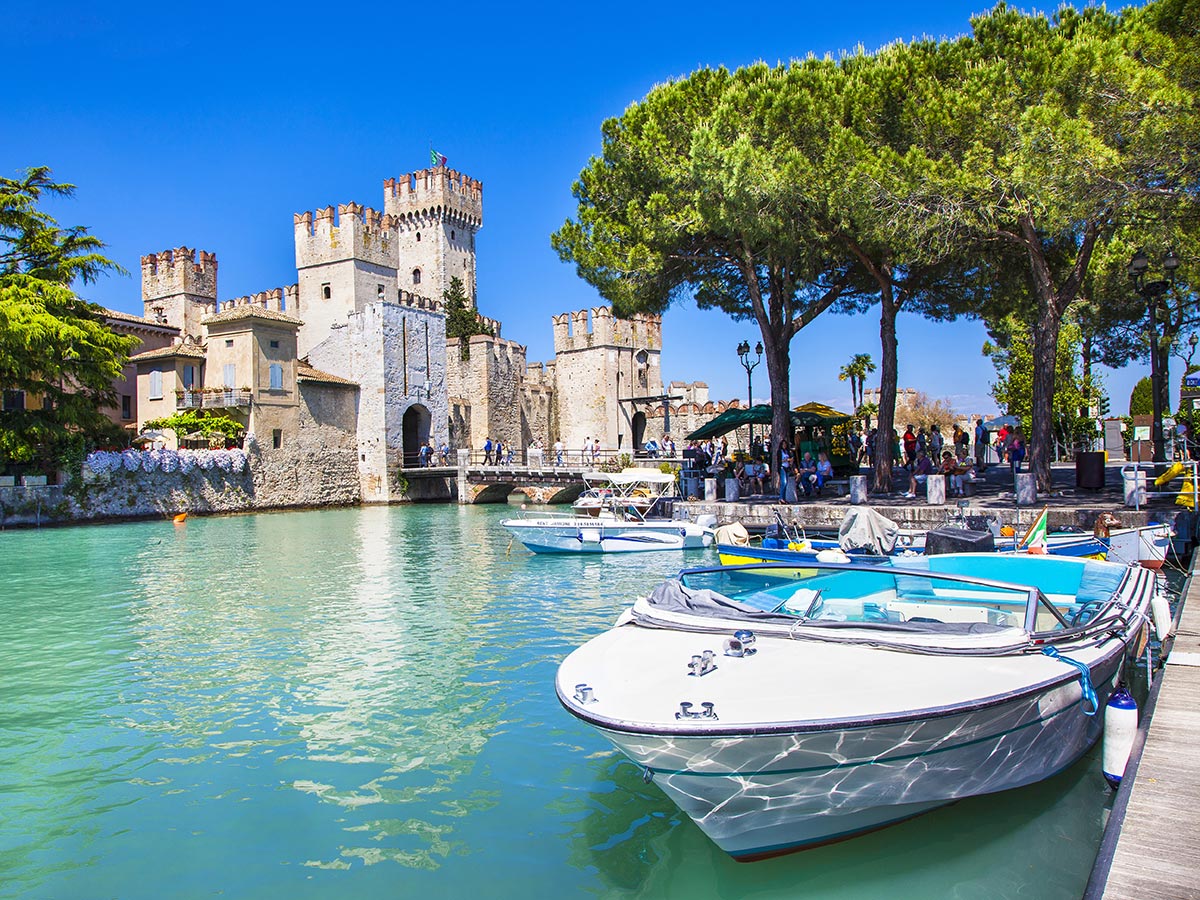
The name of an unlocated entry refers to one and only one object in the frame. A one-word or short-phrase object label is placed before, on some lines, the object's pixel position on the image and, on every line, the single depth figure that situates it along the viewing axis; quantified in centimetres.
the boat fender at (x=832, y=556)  1279
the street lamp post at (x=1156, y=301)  1570
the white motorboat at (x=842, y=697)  445
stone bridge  3834
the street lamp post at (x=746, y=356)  2642
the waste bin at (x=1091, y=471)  1797
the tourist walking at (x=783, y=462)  2197
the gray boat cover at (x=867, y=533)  1330
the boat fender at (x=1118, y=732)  538
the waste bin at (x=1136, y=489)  1502
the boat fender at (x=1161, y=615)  812
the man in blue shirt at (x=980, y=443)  2728
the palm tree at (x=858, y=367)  4650
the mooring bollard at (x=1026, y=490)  1667
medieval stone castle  3753
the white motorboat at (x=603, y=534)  2011
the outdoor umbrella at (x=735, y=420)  2508
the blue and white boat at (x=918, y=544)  1180
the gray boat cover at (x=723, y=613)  542
